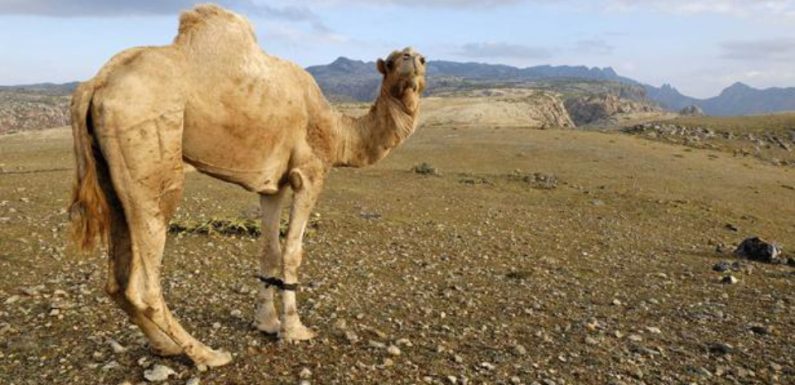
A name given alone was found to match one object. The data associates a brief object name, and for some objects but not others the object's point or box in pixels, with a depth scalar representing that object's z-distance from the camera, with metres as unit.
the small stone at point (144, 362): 6.74
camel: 5.59
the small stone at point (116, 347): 7.15
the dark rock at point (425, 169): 27.45
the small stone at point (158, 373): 6.46
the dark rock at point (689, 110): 143.88
